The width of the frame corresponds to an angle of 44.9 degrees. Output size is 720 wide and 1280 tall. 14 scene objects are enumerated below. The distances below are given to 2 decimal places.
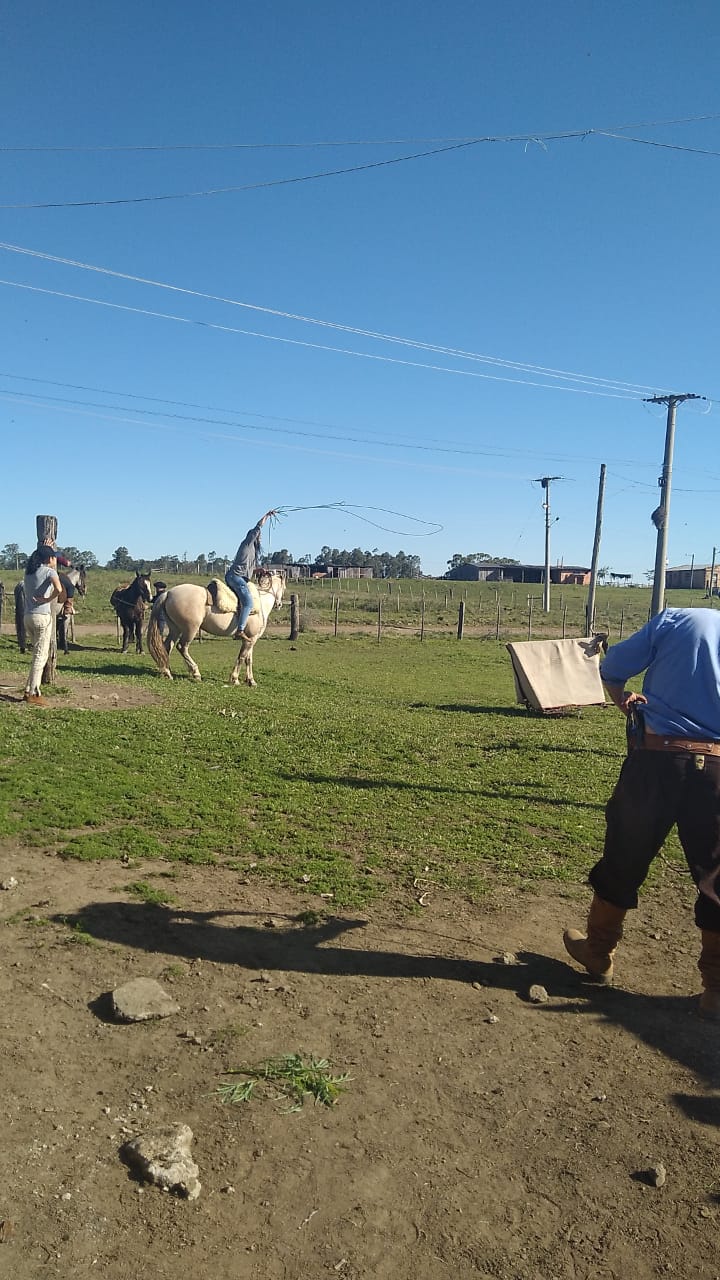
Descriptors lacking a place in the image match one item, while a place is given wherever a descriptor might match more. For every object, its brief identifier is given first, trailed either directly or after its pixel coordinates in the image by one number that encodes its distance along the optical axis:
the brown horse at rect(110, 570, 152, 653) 24.52
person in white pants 12.62
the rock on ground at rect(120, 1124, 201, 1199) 3.42
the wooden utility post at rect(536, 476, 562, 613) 62.12
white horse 18.72
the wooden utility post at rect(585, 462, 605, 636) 39.12
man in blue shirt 4.83
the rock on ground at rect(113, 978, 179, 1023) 4.63
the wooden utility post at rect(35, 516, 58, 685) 14.66
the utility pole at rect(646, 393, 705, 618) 29.17
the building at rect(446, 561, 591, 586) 109.48
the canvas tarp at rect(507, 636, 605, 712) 17.17
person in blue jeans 17.91
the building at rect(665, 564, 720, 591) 100.71
